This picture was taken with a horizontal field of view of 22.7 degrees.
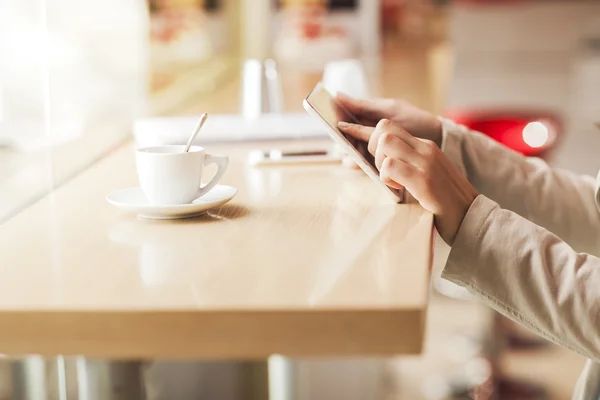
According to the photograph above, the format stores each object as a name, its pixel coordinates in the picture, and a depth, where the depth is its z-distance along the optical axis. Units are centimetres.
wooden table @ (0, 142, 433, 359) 127
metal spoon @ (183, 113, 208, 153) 159
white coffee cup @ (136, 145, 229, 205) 155
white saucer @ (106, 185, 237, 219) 154
